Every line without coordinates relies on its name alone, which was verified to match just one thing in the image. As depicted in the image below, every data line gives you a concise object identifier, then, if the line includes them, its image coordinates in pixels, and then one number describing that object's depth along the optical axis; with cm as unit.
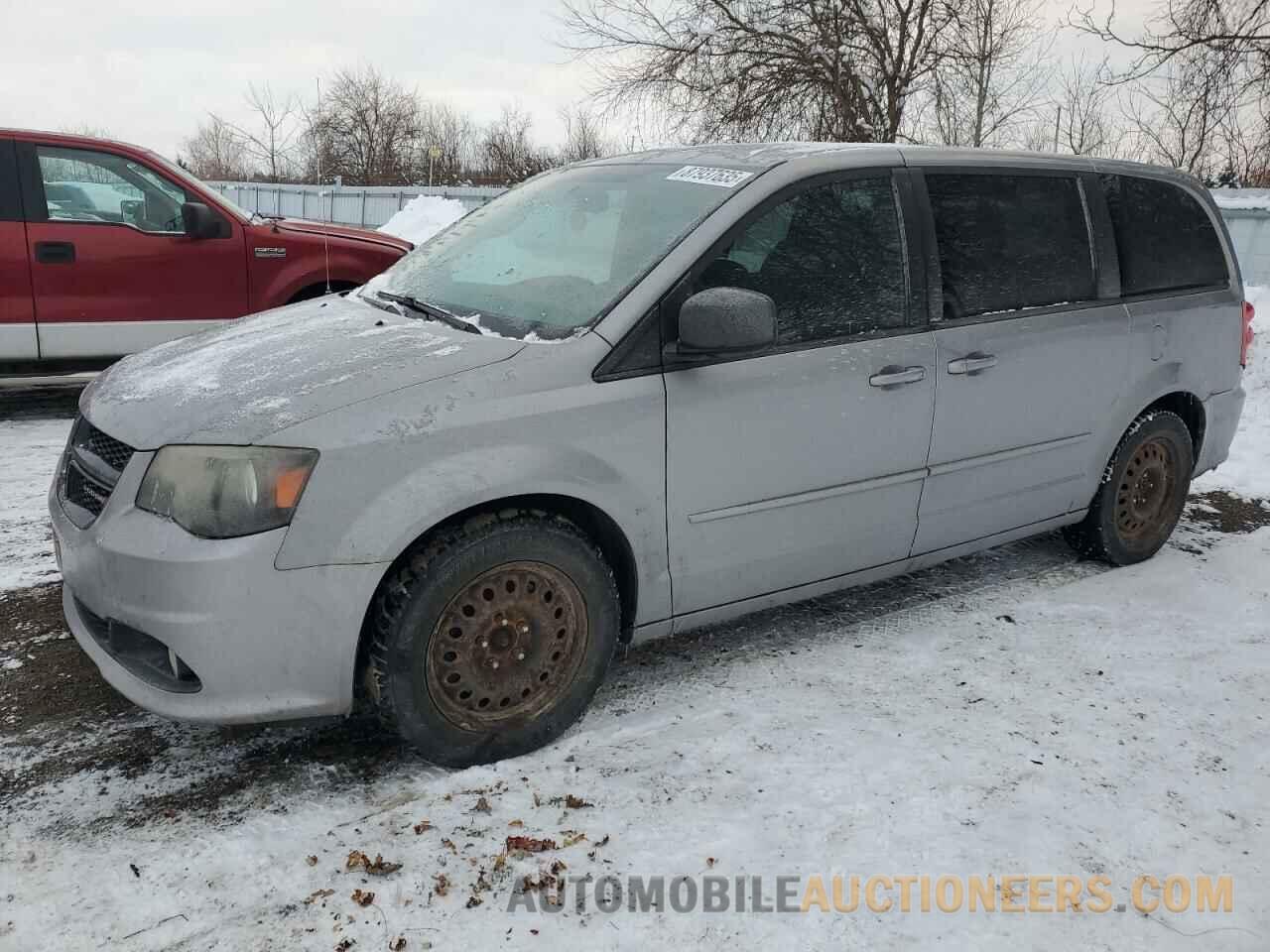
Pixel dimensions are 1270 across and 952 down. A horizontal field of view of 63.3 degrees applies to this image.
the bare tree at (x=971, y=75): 1340
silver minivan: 261
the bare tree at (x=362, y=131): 4460
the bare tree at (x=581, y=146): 2394
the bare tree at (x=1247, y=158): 1247
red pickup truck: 638
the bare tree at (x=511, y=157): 2772
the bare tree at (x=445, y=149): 3712
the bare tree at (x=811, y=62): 1305
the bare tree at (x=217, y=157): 5597
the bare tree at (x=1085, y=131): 1580
